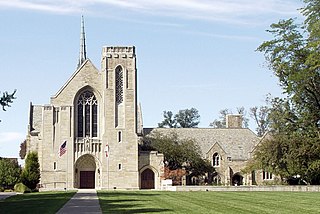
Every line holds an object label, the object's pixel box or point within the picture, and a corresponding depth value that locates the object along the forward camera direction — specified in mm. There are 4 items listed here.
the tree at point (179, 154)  73438
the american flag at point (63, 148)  70062
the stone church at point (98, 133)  70438
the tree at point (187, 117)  116188
